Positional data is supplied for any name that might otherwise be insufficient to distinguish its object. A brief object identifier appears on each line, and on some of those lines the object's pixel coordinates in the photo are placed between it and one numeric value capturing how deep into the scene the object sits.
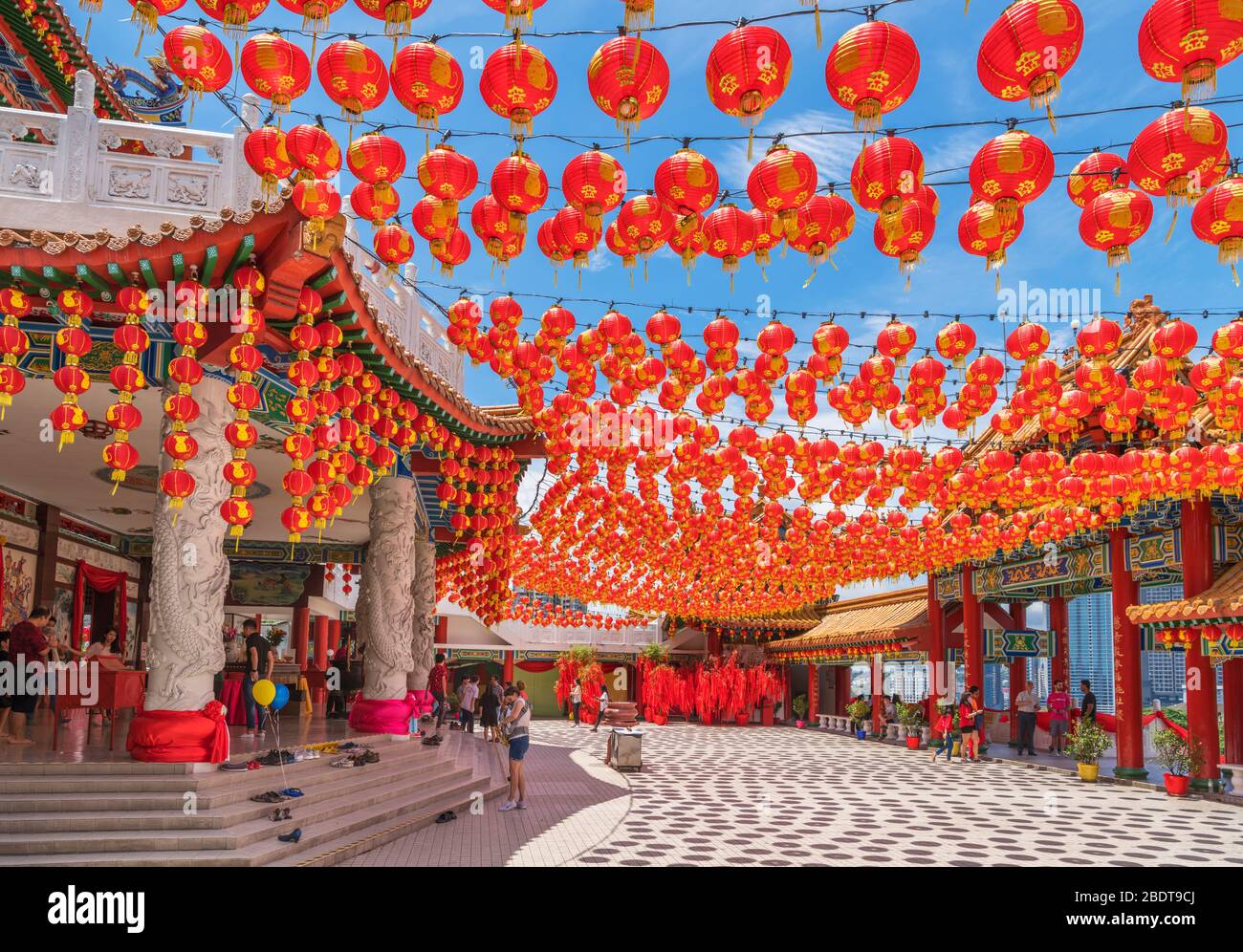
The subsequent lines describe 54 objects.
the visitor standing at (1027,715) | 18.86
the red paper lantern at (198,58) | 4.43
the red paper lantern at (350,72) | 4.49
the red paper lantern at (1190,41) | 3.69
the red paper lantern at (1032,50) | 3.81
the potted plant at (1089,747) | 15.01
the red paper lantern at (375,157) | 5.04
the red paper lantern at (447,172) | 5.09
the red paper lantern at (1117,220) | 5.17
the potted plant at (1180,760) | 13.23
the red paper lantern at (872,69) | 4.09
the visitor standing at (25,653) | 8.84
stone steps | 6.05
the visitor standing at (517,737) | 9.89
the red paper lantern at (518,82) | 4.34
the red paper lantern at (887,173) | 4.84
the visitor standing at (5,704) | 8.68
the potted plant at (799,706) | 30.94
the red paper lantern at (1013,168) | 4.54
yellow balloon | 9.08
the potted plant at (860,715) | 25.47
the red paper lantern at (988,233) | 5.26
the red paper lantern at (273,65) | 4.62
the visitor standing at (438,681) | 17.48
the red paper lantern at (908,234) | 5.44
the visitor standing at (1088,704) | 16.73
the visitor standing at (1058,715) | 18.61
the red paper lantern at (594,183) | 5.06
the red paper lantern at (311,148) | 5.14
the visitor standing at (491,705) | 15.68
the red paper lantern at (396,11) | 3.94
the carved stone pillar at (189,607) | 7.11
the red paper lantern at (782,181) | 4.79
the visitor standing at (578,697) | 29.77
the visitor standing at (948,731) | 18.30
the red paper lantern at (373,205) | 5.24
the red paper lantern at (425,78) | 4.42
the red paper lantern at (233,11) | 3.94
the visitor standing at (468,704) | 18.69
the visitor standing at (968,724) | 17.92
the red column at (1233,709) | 14.34
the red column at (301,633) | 22.94
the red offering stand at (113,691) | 8.21
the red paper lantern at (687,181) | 5.05
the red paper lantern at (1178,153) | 4.39
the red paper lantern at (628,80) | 4.28
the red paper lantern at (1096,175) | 5.32
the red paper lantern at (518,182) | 5.11
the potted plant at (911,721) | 21.44
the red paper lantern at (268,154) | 5.12
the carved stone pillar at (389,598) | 11.52
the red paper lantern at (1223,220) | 4.80
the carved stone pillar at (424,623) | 15.66
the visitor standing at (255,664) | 10.21
